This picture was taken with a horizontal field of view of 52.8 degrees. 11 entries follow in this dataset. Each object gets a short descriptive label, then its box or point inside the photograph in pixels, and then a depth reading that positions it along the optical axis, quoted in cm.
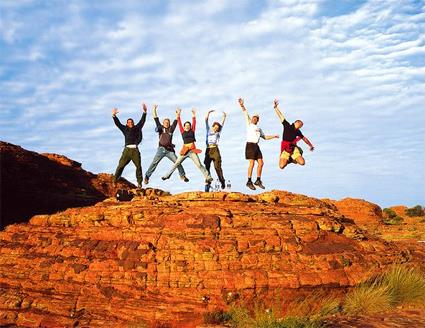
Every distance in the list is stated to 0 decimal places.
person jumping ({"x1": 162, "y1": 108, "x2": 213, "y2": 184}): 1347
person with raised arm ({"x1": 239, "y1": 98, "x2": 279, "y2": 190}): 1355
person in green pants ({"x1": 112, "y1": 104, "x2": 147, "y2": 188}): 1373
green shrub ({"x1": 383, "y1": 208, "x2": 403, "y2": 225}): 3844
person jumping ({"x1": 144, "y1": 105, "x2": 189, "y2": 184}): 1361
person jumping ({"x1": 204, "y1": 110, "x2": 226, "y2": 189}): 1348
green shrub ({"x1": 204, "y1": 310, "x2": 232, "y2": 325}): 994
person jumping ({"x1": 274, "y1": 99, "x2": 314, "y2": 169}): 1373
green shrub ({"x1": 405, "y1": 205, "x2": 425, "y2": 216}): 4766
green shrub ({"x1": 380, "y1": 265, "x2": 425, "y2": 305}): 1068
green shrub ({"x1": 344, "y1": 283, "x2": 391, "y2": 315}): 1012
